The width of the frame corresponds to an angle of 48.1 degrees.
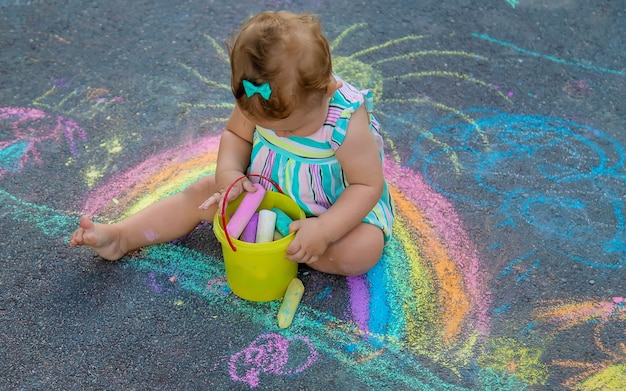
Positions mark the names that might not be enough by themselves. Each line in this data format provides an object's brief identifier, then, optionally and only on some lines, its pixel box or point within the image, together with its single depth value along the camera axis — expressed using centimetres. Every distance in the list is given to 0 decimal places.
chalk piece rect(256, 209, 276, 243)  187
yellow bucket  179
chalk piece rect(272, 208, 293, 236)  189
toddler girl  161
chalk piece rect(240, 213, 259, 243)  191
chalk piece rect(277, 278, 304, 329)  189
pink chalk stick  187
